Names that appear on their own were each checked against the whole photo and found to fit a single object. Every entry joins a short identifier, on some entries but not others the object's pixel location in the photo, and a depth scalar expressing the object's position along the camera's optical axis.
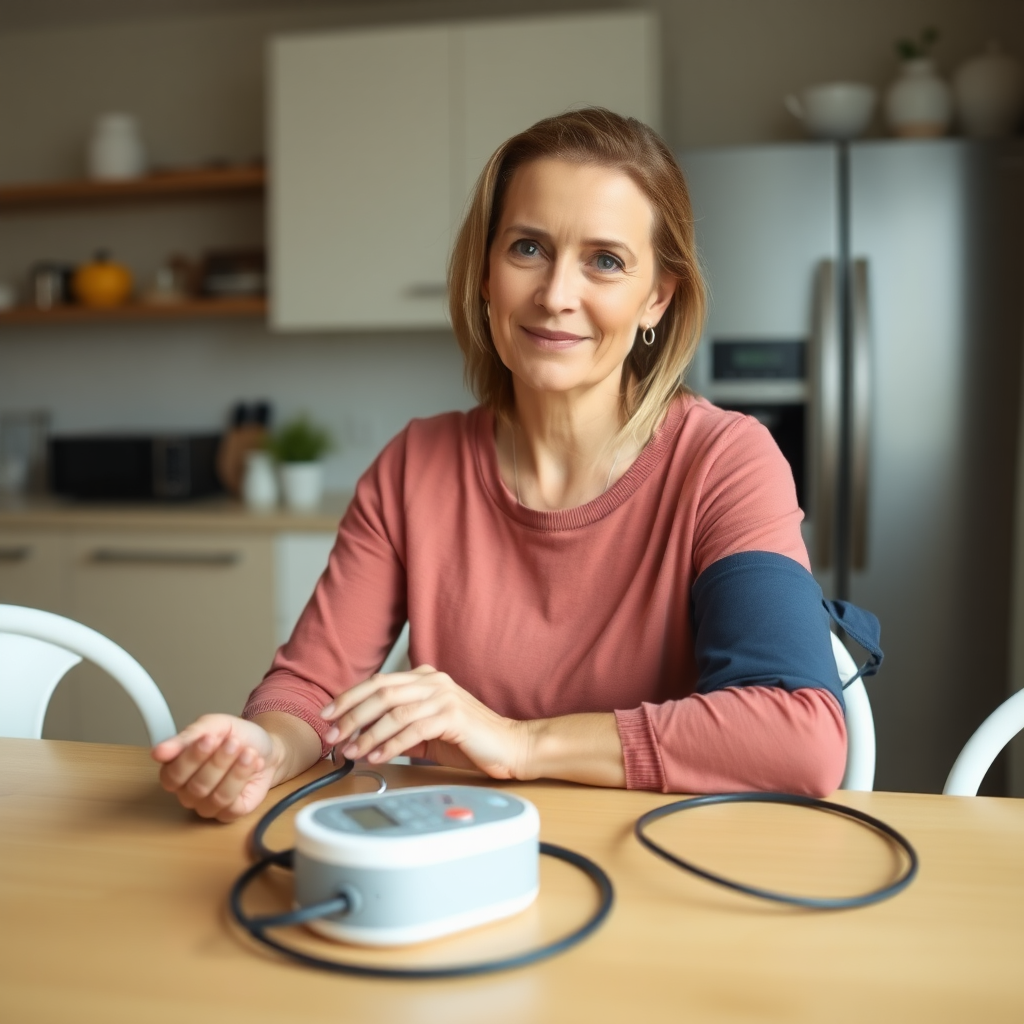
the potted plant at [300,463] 3.17
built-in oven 2.82
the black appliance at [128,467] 3.21
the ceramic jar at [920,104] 2.88
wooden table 0.61
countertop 2.94
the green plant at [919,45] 2.94
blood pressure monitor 0.66
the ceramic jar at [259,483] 3.20
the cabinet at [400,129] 2.96
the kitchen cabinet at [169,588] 2.97
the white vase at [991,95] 2.86
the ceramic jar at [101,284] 3.45
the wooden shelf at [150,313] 3.34
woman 1.10
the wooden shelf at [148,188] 3.32
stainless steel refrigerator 2.74
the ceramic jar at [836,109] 2.89
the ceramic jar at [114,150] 3.42
